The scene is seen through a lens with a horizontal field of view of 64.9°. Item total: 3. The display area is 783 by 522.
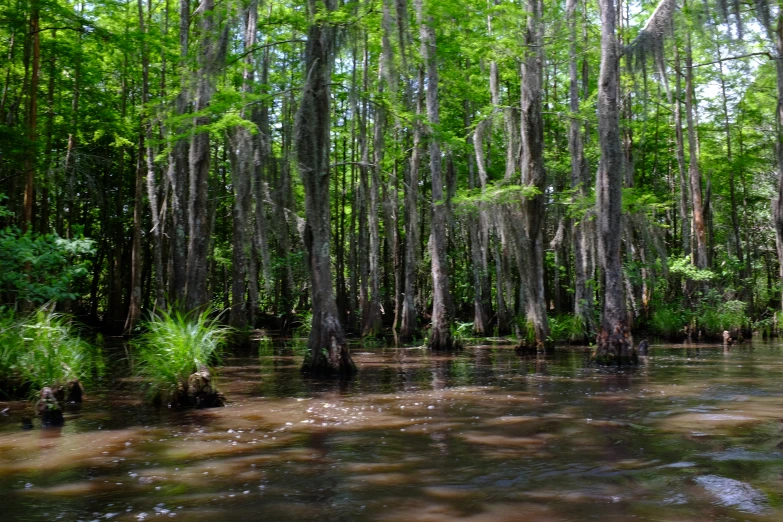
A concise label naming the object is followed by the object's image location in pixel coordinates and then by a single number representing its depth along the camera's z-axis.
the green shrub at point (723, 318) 18.78
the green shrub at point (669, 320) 19.45
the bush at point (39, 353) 7.45
